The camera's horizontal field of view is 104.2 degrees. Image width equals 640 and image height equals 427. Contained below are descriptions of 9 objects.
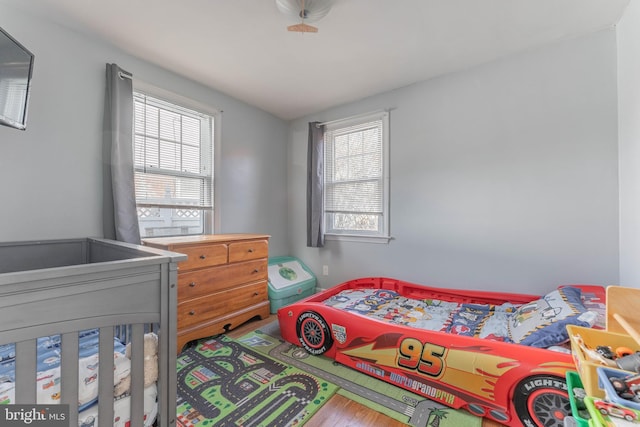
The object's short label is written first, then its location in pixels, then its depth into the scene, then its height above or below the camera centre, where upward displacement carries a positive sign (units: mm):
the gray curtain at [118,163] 1947 +412
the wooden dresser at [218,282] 1942 -586
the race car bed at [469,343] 1199 -781
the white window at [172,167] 2238 +468
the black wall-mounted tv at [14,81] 1273 +723
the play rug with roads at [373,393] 1299 -1062
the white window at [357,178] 2848 +464
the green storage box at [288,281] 2719 -788
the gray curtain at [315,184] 3154 +406
